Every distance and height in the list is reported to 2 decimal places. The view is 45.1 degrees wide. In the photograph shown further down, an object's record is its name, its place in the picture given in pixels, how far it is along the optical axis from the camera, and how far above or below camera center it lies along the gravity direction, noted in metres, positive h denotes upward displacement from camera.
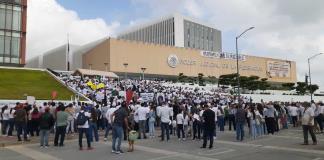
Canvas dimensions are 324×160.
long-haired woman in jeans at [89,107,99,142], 17.22 -0.90
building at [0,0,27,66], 58.84 +10.79
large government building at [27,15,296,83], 85.12 +10.86
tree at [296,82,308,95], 85.90 +2.90
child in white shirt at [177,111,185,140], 18.28 -0.95
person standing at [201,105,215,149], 15.11 -0.84
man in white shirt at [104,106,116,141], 17.50 -0.69
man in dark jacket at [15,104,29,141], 17.44 -0.79
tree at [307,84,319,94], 90.14 +3.21
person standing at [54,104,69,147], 15.44 -0.83
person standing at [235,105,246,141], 17.62 -0.89
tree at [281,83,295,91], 92.30 +3.57
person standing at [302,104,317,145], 15.74 -0.85
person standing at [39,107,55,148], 15.67 -0.92
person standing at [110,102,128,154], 13.80 -0.79
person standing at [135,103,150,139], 18.36 -0.67
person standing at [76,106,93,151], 14.66 -0.82
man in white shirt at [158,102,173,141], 17.72 -0.70
